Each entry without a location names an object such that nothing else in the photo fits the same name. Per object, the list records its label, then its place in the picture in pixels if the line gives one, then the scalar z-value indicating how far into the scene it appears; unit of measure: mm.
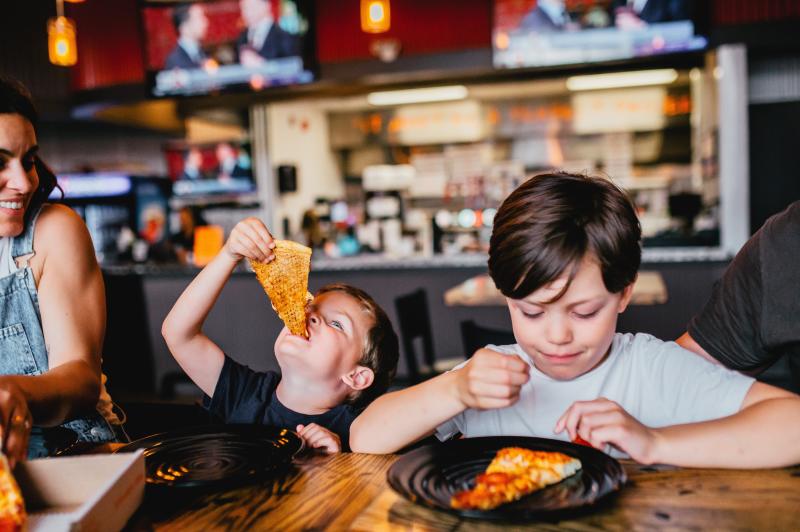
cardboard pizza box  970
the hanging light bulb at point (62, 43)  4703
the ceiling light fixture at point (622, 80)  6877
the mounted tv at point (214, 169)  6770
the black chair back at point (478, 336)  2476
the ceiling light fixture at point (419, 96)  7277
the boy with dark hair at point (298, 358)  1566
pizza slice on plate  978
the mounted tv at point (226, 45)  5273
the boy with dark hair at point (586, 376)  1141
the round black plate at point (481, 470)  958
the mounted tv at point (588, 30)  4645
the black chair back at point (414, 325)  3336
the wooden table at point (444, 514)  958
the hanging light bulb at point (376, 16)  4617
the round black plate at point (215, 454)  1142
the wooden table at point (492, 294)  3230
